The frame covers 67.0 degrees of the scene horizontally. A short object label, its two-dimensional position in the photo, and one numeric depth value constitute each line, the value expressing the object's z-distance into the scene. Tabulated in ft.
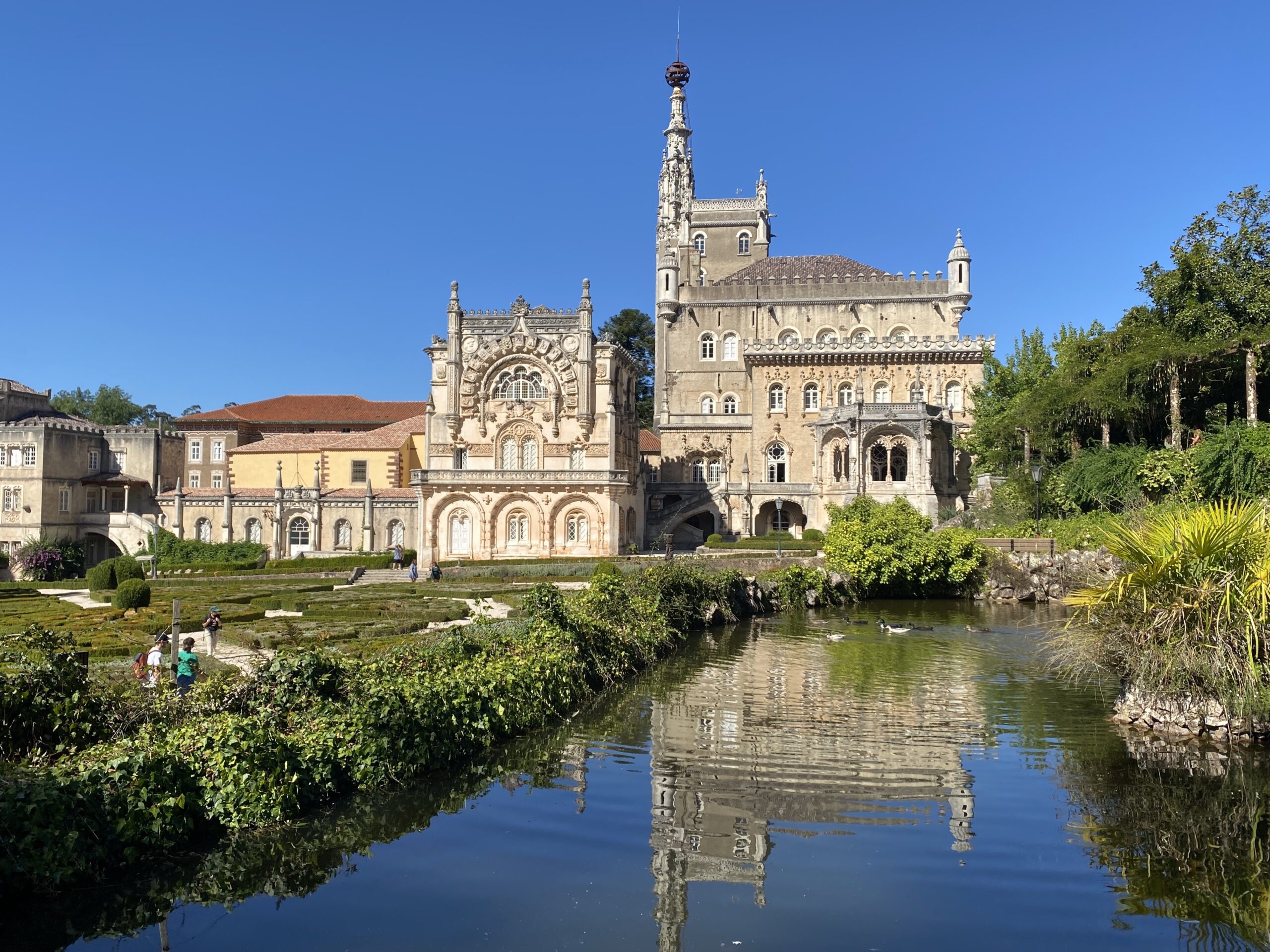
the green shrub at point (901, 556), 119.55
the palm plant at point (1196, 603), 46.03
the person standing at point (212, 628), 68.49
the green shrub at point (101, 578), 115.24
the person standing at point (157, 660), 50.39
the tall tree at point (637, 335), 292.61
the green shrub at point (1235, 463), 109.60
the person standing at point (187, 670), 50.57
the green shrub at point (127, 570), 110.52
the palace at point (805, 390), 176.86
